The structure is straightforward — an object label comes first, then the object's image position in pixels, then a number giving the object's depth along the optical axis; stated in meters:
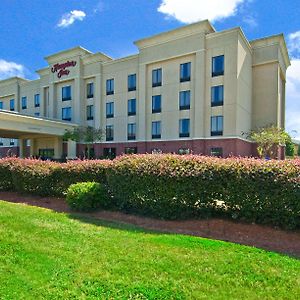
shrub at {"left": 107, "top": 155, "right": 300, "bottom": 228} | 6.34
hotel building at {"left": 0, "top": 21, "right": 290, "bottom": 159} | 32.62
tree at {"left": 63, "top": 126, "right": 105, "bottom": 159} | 39.15
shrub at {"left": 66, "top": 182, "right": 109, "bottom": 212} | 8.41
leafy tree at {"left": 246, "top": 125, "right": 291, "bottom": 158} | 30.81
